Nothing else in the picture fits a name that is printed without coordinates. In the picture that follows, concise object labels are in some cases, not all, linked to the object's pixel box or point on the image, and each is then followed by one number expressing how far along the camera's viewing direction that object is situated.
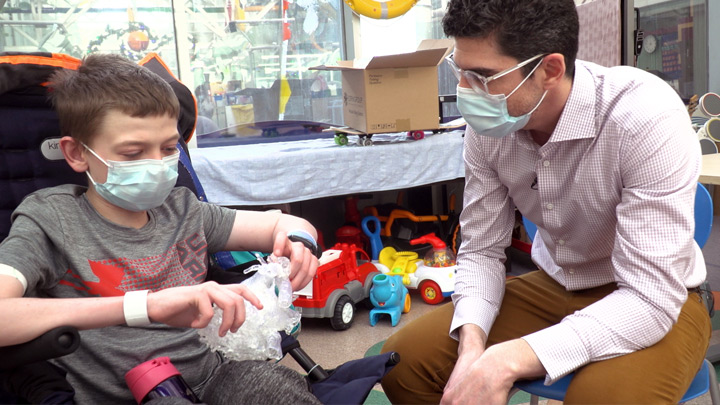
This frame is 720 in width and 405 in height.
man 1.09
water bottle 0.99
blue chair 1.15
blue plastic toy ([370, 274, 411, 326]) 2.69
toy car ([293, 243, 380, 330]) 2.60
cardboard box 2.85
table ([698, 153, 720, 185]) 1.72
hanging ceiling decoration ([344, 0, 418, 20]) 3.57
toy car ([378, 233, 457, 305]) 2.92
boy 0.96
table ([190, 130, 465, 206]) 2.73
